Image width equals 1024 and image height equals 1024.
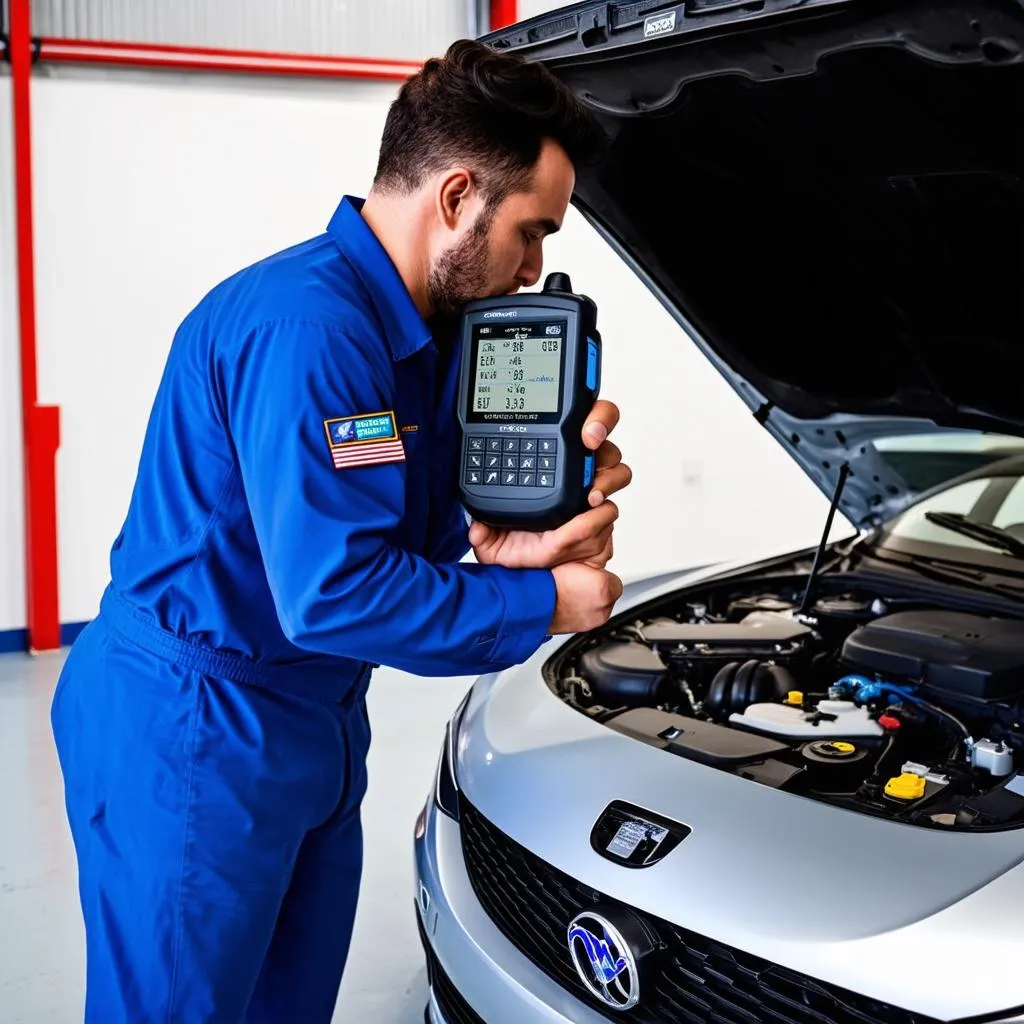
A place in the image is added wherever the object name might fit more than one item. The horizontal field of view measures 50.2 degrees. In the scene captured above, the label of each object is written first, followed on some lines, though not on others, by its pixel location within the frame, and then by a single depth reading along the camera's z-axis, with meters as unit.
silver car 1.17
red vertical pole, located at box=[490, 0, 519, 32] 4.93
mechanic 1.09
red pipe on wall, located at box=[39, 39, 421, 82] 4.18
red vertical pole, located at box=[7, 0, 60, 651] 4.04
